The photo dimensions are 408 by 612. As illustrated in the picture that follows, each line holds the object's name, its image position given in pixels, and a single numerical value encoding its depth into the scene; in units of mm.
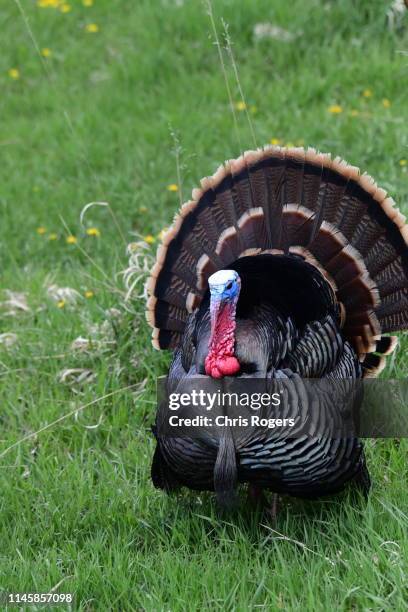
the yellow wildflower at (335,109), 13625
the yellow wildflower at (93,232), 11883
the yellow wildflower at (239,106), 14130
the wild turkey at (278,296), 7113
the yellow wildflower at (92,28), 16844
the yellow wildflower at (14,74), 16250
